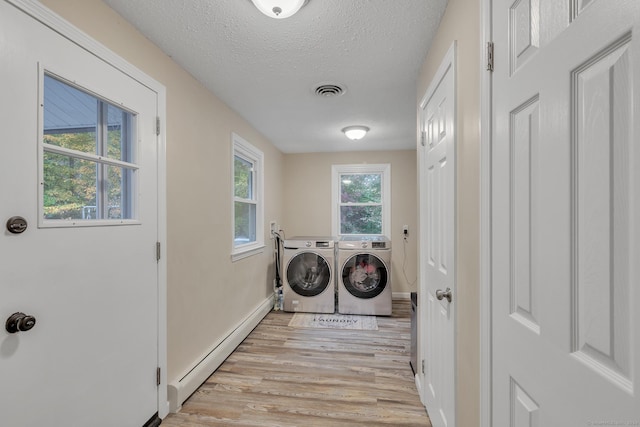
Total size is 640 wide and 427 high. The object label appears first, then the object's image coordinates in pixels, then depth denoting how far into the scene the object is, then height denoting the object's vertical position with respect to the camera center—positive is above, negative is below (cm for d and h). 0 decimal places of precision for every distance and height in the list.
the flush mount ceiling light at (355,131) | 328 +94
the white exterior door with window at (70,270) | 102 -25
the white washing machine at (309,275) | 370 -80
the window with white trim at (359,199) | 459 +23
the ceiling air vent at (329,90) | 226 +99
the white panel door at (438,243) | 134 -16
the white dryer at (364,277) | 359 -80
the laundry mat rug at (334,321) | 327 -127
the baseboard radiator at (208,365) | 183 -115
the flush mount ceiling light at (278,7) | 128 +93
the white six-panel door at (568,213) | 48 +0
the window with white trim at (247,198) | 304 +18
